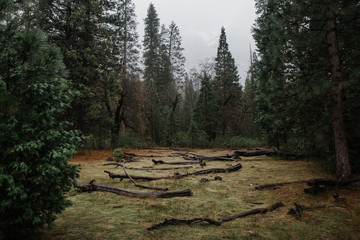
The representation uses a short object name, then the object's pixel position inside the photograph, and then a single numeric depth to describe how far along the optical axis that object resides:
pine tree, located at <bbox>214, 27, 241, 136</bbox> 28.52
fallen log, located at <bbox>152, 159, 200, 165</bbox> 10.79
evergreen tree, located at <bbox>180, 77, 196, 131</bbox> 35.56
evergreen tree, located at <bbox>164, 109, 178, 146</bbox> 24.66
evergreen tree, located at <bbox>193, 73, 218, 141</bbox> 27.17
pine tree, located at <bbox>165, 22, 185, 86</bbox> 34.31
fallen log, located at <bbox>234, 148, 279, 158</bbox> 13.37
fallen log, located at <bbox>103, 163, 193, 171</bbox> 9.11
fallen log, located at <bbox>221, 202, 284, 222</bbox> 3.85
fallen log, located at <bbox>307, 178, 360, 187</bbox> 5.05
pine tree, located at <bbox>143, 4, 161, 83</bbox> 32.49
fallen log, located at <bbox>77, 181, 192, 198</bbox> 5.20
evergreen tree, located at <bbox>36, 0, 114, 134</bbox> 12.79
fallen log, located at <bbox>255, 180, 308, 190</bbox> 6.01
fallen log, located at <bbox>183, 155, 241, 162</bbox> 12.28
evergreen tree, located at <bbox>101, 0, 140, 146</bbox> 15.02
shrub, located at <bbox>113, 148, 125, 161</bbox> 11.71
